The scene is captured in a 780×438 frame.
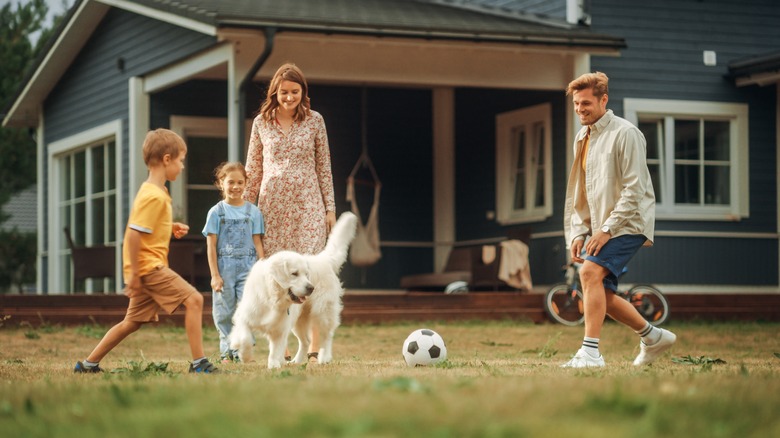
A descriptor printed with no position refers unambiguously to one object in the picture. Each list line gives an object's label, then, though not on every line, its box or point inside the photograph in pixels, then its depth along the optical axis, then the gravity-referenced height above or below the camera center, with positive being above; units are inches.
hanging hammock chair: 636.1 -11.8
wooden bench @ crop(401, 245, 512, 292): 590.2 -26.4
